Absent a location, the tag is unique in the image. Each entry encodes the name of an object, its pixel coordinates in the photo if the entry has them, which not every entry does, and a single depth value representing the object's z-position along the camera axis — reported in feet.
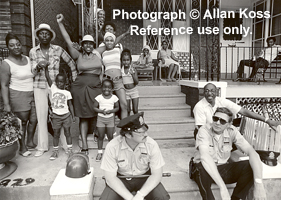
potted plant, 10.30
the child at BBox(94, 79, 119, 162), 12.32
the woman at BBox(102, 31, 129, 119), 13.37
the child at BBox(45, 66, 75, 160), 12.50
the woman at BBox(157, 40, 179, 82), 29.66
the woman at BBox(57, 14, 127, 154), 12.79
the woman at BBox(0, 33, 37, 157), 11.87
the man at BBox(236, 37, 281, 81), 24.25
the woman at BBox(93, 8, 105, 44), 18.19
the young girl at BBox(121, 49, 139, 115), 13.38
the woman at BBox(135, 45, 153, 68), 28.29
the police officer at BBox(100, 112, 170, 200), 7.83
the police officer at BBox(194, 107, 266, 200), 8.66
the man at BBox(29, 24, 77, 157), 12.49
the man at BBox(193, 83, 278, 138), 12.11
